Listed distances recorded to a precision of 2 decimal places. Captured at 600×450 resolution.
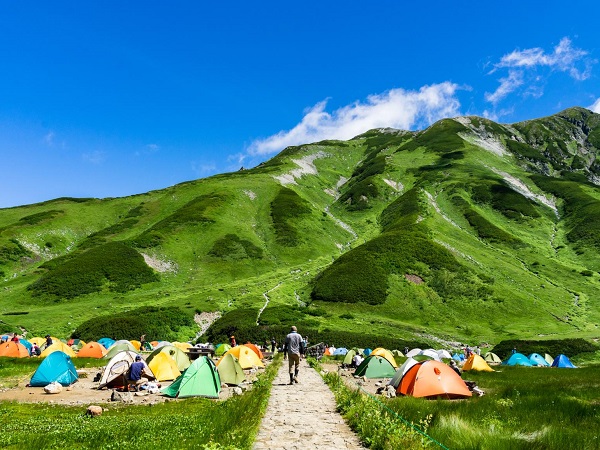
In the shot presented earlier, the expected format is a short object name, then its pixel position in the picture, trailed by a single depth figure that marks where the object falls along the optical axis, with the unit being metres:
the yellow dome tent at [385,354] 34.84
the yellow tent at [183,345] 41.48
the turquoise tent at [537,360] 46.16
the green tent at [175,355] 27.27
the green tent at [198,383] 19.53
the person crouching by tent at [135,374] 22.00
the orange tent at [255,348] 39.76
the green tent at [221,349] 43.62
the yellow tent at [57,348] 34.98
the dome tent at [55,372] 22.59
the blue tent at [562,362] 43.09
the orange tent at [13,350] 38.31
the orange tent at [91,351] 41.81
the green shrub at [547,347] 53.84
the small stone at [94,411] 14.30
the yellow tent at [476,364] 35.03
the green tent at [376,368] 30.67
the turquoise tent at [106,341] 49.28
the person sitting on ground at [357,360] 36.88
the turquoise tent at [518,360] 46.22
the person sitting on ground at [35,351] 41.03
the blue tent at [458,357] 47.33
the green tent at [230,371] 24.53
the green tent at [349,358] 38.72
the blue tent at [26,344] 41.72
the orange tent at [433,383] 19.61
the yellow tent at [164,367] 25.33
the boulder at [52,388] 20.31
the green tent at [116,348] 39.65
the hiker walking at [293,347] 22.00
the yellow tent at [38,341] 44.64
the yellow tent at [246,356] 33.88
